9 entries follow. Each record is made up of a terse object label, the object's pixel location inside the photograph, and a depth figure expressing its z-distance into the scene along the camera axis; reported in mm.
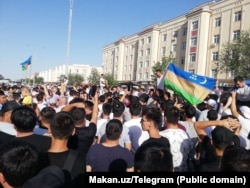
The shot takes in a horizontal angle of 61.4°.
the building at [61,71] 94473
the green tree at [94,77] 57209
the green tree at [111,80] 47618
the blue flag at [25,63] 15587
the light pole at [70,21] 16895
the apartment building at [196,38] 28088
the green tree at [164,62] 32134
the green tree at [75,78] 65919
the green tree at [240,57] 19562
